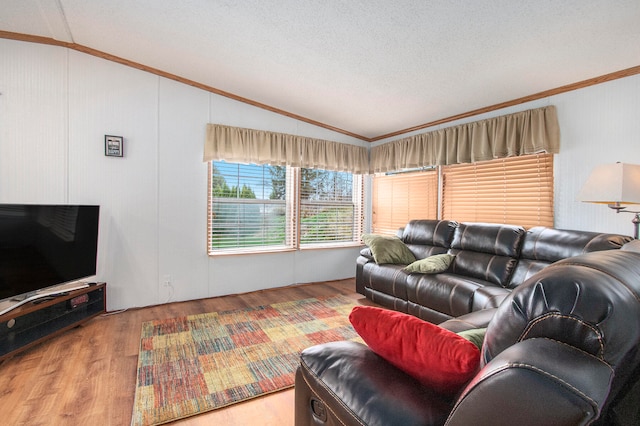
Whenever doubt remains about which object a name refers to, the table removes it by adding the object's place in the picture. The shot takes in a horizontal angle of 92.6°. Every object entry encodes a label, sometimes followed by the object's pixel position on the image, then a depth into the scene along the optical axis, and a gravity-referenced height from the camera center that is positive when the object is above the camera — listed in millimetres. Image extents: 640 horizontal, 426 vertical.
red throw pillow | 818 -398
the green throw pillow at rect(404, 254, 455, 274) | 3059 -544
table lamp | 2051 +185
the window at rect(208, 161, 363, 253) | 3885 +47
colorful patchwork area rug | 1847 -1121
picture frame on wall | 3207 +681
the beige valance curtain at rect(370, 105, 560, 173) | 2988 +821
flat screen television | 2256 -327
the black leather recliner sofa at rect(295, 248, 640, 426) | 469 -259
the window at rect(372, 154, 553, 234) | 3104 +221
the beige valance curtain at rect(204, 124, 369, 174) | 3711 +832
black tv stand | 2184 -885
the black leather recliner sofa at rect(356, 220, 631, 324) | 2520 -517
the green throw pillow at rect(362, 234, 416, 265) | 3582 -472
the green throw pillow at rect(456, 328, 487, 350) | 1040 -440
